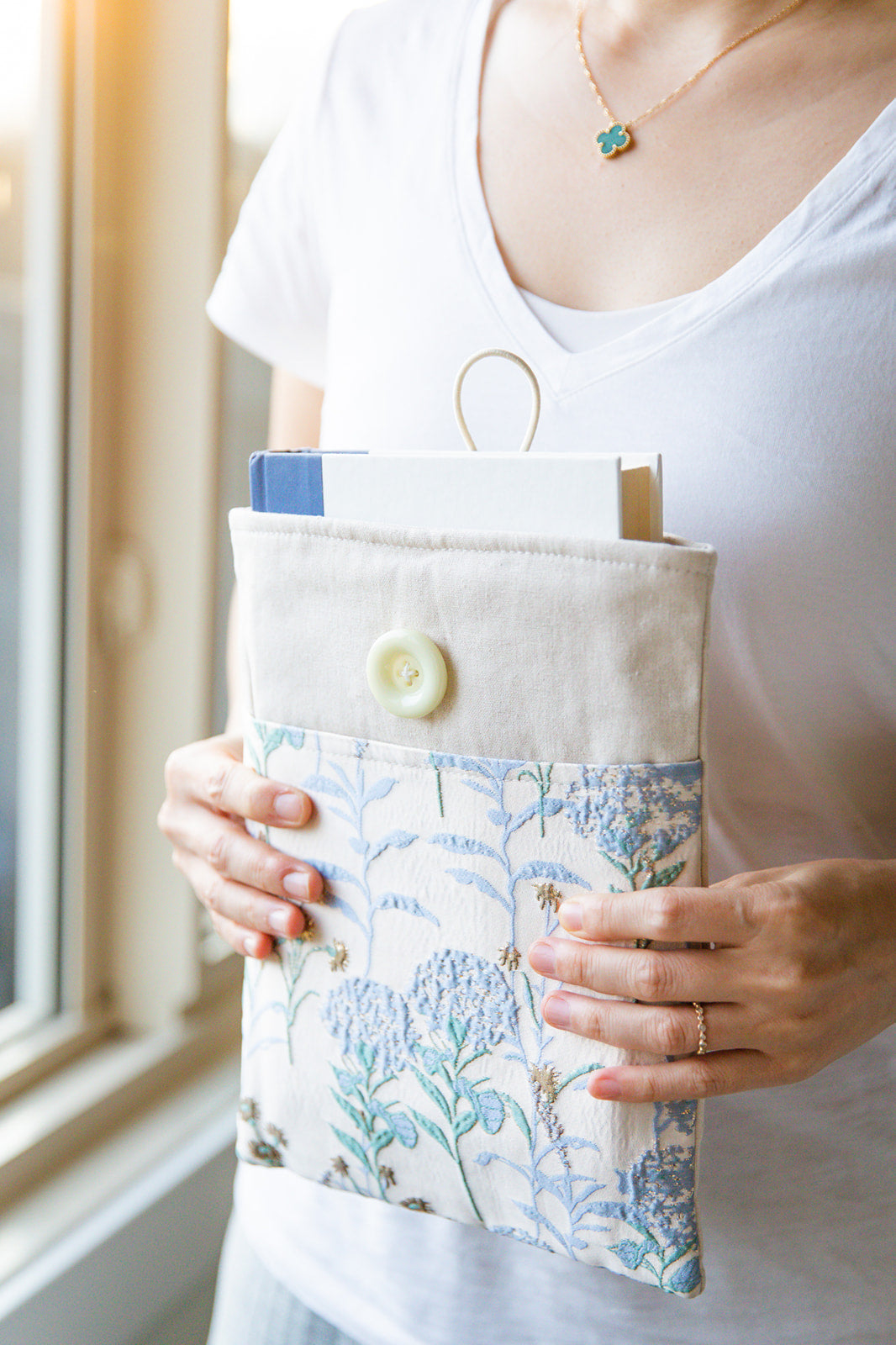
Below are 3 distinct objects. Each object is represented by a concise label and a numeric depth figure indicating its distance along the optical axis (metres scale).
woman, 0.51
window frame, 1.03
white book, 0.45
